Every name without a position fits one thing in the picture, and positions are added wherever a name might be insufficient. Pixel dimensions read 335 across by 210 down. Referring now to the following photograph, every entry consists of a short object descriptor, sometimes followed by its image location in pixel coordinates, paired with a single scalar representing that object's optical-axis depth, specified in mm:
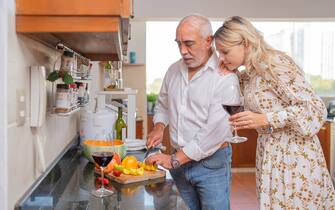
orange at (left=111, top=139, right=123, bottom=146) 1967
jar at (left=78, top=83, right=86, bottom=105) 2051
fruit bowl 1864
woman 1716
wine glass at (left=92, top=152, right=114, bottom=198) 1430
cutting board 1568
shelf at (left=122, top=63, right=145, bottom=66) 5391
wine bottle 2562
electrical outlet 1196
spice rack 1536
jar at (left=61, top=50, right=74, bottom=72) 1636
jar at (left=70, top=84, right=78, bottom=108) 1646
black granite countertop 1274
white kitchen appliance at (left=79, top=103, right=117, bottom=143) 2248
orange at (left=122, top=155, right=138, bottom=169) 1680
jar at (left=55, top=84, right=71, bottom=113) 1531
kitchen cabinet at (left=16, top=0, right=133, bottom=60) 1199
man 1783
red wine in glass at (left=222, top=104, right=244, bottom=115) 1716
